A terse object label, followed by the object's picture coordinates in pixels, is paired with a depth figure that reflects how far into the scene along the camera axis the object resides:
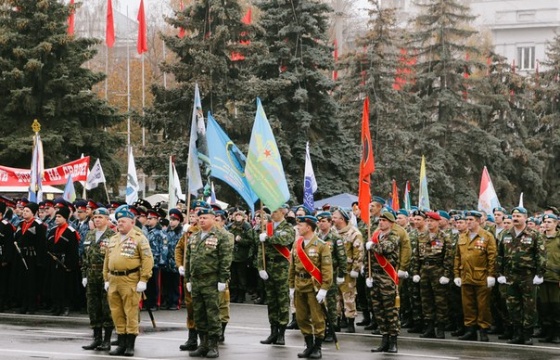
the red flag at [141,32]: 44.59
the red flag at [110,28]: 45.34
